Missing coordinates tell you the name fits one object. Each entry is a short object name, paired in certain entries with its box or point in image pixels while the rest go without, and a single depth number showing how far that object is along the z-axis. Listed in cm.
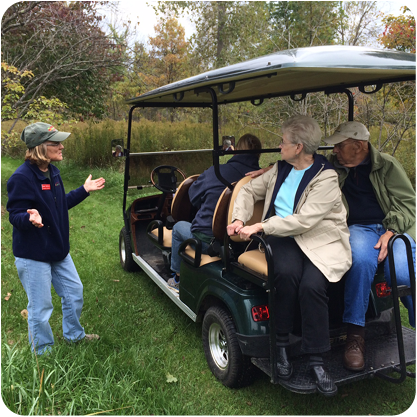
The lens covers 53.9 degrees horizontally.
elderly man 261
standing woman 282
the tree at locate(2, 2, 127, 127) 776
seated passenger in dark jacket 330
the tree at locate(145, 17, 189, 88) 1541
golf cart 222
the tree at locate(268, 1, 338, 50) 988
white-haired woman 243
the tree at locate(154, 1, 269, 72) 1453
